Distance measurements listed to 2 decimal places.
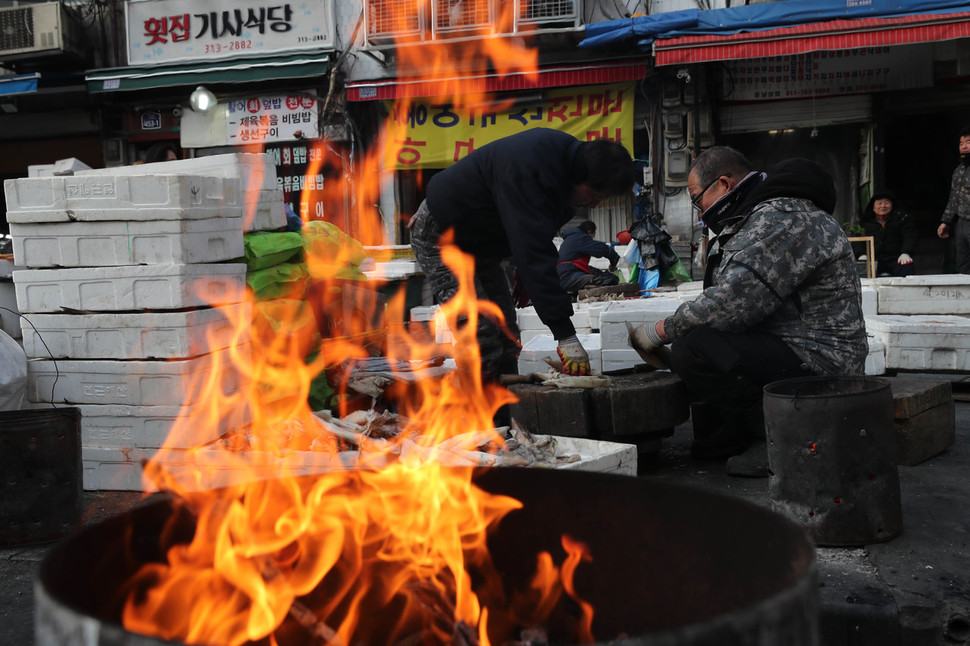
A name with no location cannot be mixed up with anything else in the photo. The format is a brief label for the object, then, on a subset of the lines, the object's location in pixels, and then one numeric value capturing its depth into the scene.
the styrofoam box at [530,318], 7.70
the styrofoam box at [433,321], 7.26
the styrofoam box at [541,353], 5.50
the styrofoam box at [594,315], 7.31
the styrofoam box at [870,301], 6.92
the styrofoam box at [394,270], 8.97
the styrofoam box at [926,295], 6.93
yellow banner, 12.98
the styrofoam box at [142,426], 4.30
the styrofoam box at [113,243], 4.32
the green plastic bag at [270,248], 5.07
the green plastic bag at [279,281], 5.05
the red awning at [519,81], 12.59
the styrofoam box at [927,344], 5.91
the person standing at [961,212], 9.77
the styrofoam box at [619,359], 5.89
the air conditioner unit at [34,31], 14.12
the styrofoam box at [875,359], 5.82
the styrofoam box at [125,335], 4.30
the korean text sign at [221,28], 13.98
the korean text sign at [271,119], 14.12
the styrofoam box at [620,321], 5.89
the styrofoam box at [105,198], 4.31
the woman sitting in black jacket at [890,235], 10.70
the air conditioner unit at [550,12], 12.55
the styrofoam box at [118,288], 4.31
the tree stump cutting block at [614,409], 4.16
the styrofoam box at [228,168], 5.21
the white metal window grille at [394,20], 13.27
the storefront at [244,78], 13.94
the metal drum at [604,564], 1.42
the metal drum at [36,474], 3.60
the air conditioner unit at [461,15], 13.02
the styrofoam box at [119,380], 4.30
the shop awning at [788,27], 10.48
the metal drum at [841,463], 3.16
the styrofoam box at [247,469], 3.70
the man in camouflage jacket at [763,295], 3.80
